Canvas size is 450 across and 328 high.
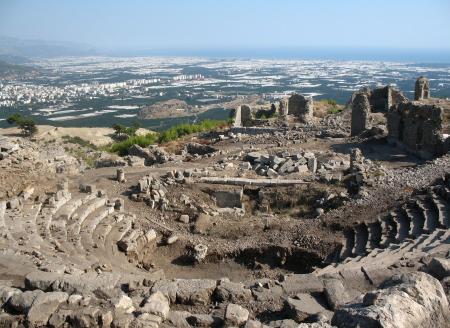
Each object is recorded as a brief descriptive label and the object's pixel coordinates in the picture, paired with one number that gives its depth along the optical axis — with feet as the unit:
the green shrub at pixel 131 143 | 122.44
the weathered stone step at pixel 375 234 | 47.11
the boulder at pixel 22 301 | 28.22
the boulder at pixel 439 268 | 27.09
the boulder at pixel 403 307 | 19.75
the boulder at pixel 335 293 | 29.45
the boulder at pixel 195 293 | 31.09
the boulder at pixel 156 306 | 27.53
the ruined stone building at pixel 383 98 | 125.18
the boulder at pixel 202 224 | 55.42
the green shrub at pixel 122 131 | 181.27
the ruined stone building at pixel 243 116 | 130.62
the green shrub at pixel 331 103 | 156.40
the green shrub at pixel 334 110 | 140.20
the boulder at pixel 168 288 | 31.02
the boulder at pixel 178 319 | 27.04
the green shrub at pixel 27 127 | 167.43
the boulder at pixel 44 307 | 26.61
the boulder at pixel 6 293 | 29.12
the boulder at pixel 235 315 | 26.50
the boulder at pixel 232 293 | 30.91
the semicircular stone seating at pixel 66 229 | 40.91
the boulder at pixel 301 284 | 32.17
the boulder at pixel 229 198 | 64.13
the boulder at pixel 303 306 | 27.81
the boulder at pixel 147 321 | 25.62
